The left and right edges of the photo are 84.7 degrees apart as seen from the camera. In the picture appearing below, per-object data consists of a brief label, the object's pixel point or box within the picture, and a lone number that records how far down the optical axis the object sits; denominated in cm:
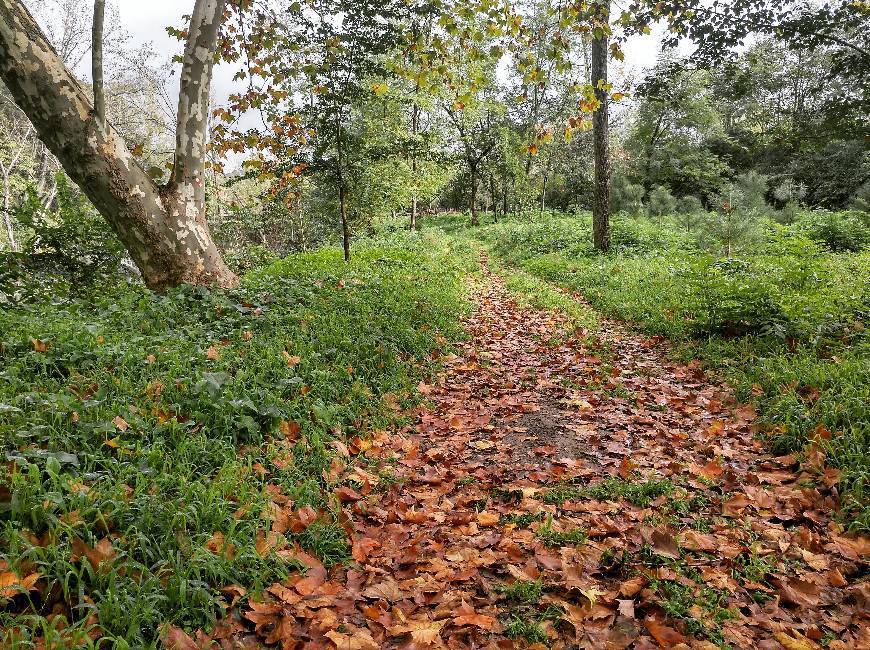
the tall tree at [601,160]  1155
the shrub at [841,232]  1160
